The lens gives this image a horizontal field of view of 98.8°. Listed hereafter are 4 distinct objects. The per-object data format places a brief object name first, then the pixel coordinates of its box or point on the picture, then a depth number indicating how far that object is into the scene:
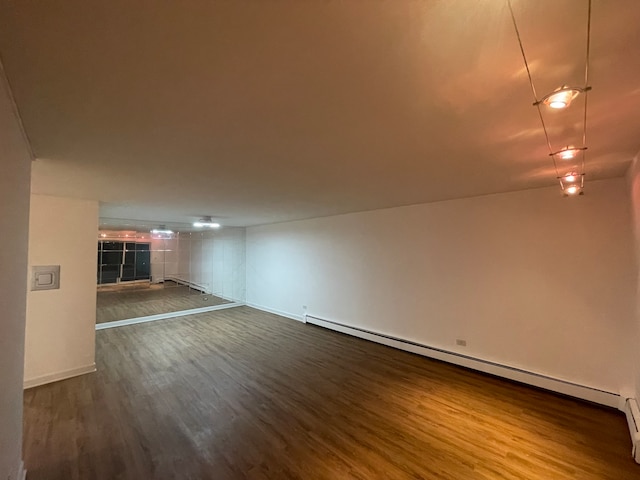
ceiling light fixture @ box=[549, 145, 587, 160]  2.01
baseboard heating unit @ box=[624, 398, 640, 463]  2.26
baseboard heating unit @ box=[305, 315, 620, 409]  3.03
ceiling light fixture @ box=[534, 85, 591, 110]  1.05
